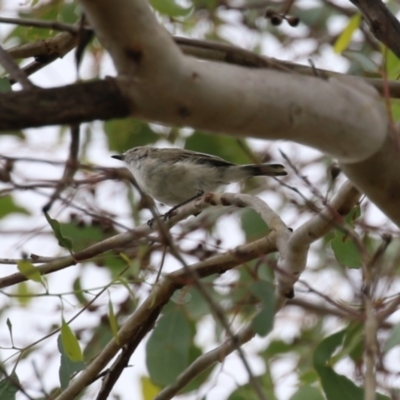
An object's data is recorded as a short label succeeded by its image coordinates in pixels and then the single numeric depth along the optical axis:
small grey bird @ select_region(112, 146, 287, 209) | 9.02
